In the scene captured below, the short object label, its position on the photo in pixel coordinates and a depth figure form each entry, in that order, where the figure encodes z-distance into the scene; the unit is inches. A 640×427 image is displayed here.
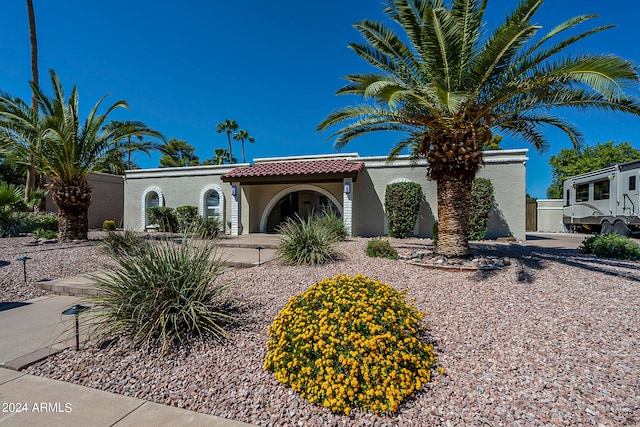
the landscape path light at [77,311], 132.6
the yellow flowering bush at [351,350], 101.3
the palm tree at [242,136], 1604.0
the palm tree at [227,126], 1482.5
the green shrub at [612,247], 304.8
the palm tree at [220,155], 1434.5
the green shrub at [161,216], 598.9
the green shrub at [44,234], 453.7
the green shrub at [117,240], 290.4
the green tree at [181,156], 1339.8
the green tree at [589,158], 1031.0
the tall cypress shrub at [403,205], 483.2
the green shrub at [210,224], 476.4
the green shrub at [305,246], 281.4
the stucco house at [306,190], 493.4
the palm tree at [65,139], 394.9
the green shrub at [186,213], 580.2
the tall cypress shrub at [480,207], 466.0
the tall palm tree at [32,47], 633.0
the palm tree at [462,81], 226.7
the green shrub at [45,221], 551.9
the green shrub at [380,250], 299.9
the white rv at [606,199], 487.8
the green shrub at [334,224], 400.5
